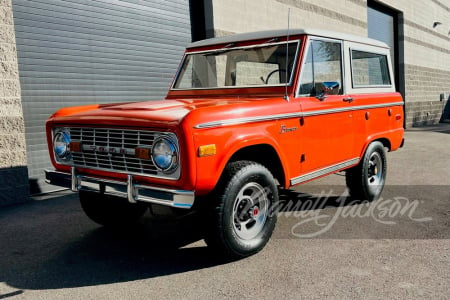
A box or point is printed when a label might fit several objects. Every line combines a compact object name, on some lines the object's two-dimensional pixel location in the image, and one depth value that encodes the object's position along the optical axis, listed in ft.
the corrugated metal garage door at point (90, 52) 20.26
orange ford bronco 10.17
